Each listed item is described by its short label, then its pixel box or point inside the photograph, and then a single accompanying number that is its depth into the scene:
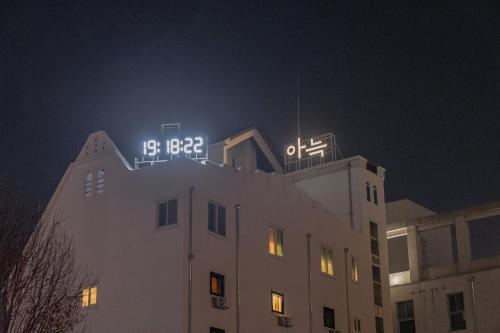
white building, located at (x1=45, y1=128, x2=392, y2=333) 39.47
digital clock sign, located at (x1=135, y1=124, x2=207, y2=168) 46.69
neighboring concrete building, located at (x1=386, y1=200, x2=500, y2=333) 55.81
